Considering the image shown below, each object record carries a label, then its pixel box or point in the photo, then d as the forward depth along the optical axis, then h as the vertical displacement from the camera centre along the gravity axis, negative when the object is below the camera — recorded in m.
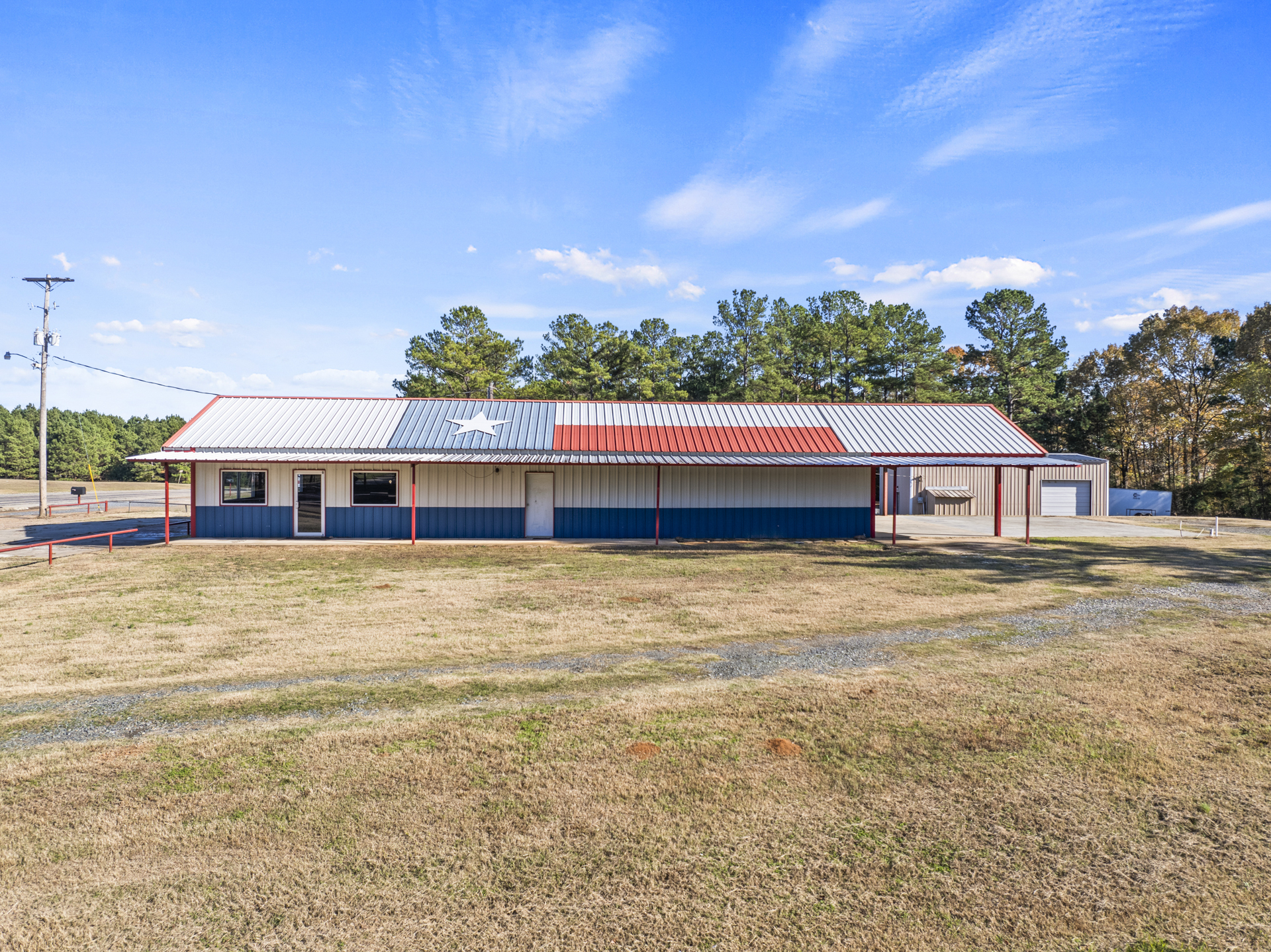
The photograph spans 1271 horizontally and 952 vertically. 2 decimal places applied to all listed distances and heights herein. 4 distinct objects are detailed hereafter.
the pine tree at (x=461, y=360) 44.81 +7.27
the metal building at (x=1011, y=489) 32.97 -0.44
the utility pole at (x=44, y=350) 30.23 +4.99
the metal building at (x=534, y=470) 20.84 +0.02
